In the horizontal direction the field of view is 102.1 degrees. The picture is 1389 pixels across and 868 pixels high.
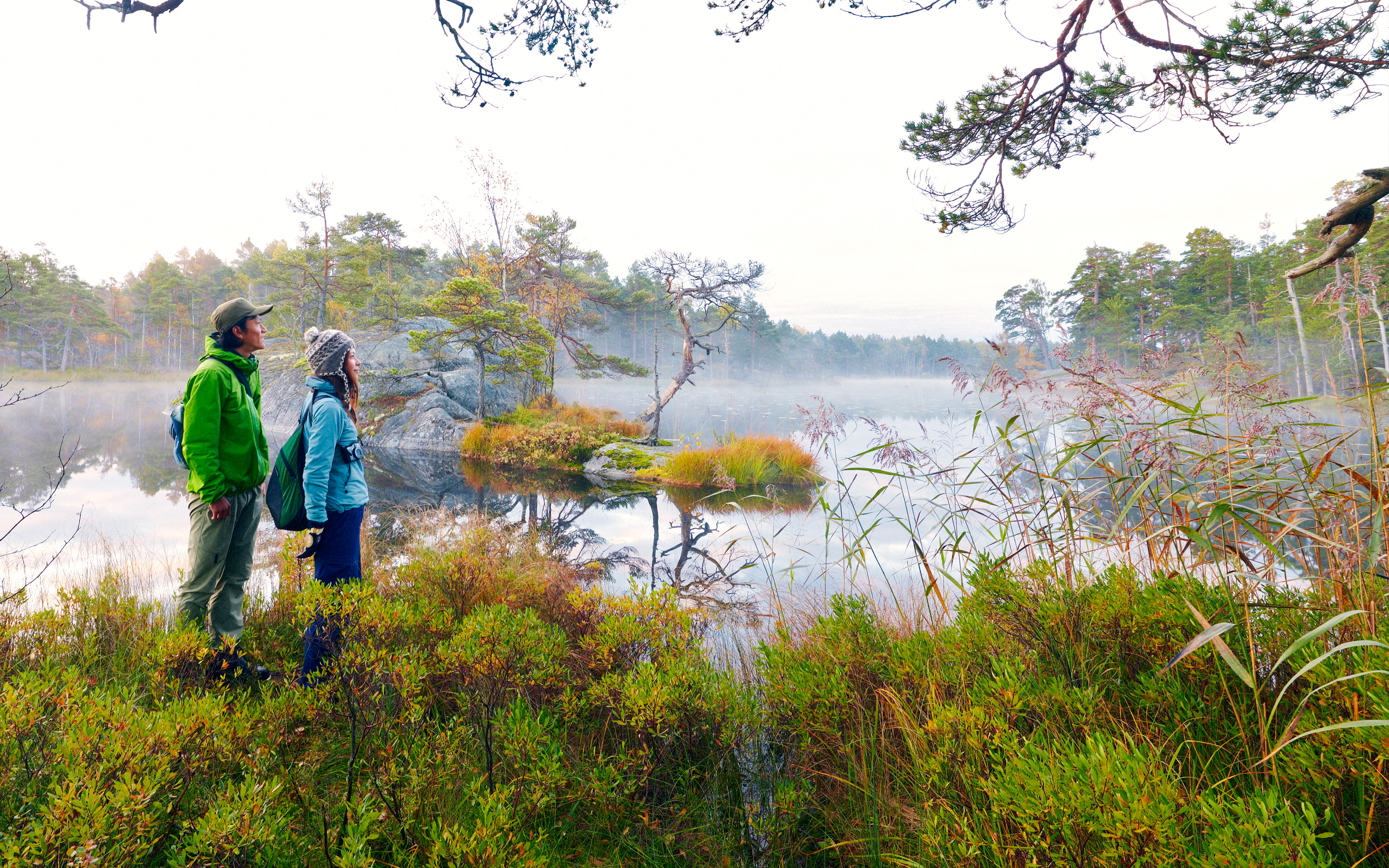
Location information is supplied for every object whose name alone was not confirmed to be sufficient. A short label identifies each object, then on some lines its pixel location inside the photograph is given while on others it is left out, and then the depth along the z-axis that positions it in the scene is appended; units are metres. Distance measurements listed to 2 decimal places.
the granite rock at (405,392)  16.05
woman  2.88
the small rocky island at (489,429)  11.41
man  2.77
